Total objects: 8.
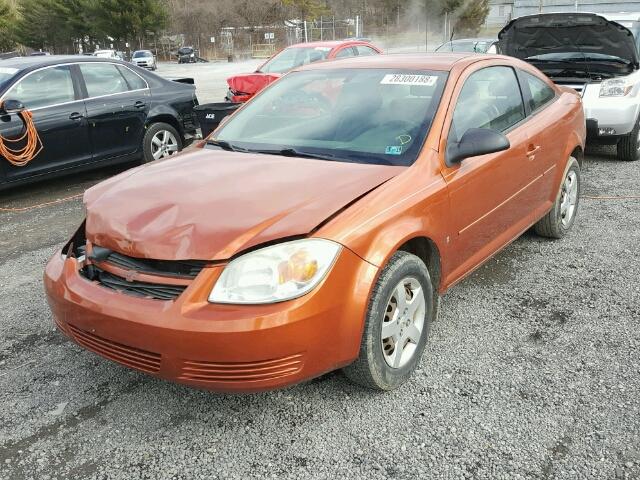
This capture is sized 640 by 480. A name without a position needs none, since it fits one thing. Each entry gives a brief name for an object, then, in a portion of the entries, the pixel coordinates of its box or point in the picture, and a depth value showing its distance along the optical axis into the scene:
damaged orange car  2.29
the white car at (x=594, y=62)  6.88
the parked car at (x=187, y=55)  52.25
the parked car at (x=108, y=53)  43.87
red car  9.01
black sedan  6.35
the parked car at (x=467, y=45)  12.40
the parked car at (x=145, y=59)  46.15
